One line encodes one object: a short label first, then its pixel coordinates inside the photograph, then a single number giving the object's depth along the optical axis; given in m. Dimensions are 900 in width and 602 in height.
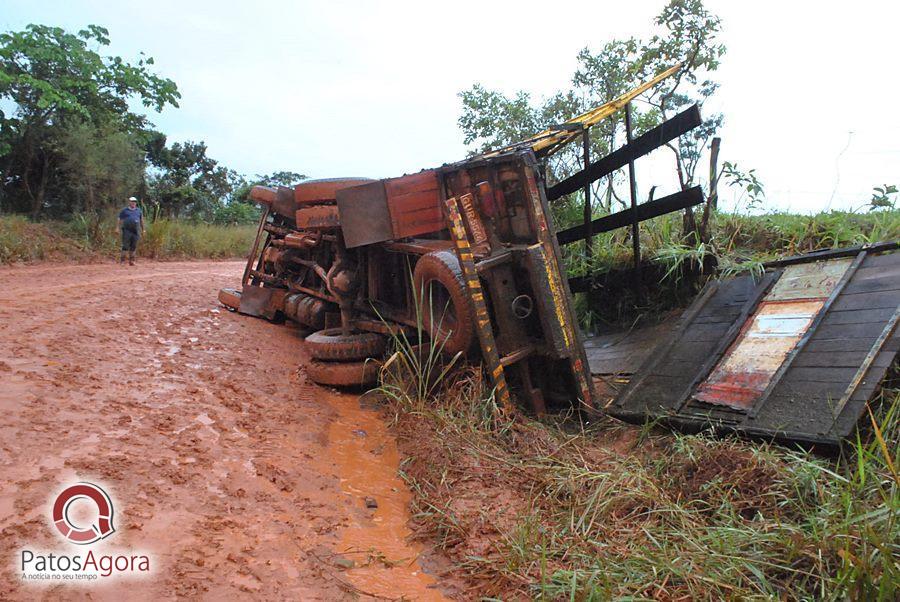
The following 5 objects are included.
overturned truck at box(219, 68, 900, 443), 3.86
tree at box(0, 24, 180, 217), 14.55
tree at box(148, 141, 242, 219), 20.12
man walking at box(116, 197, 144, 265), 13.02
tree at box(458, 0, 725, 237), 7.32
